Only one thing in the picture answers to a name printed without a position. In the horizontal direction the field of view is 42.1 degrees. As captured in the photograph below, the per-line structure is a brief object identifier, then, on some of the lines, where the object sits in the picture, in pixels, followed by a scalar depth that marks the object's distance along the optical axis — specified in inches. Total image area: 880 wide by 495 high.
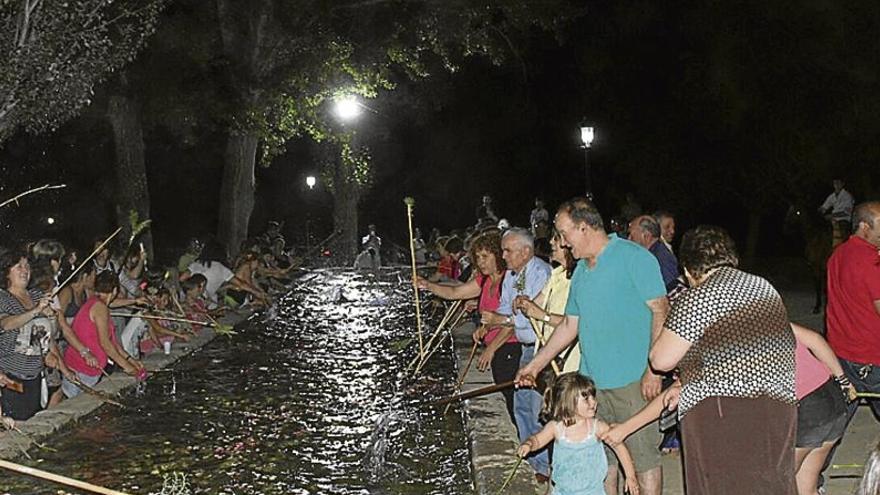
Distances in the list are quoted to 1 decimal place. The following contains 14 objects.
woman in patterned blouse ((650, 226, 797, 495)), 226.1
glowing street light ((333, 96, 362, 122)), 1202.0
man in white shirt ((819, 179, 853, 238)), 831.2
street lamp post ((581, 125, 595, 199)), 1130.0
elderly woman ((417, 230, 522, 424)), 371.9
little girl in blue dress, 254.7
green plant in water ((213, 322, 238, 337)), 625.2
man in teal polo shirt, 273.3
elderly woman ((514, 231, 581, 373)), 314.8
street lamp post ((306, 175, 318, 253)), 1936.3
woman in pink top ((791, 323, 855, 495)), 260.5
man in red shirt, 305.4
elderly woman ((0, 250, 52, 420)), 394.6
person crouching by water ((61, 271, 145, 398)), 464.4
